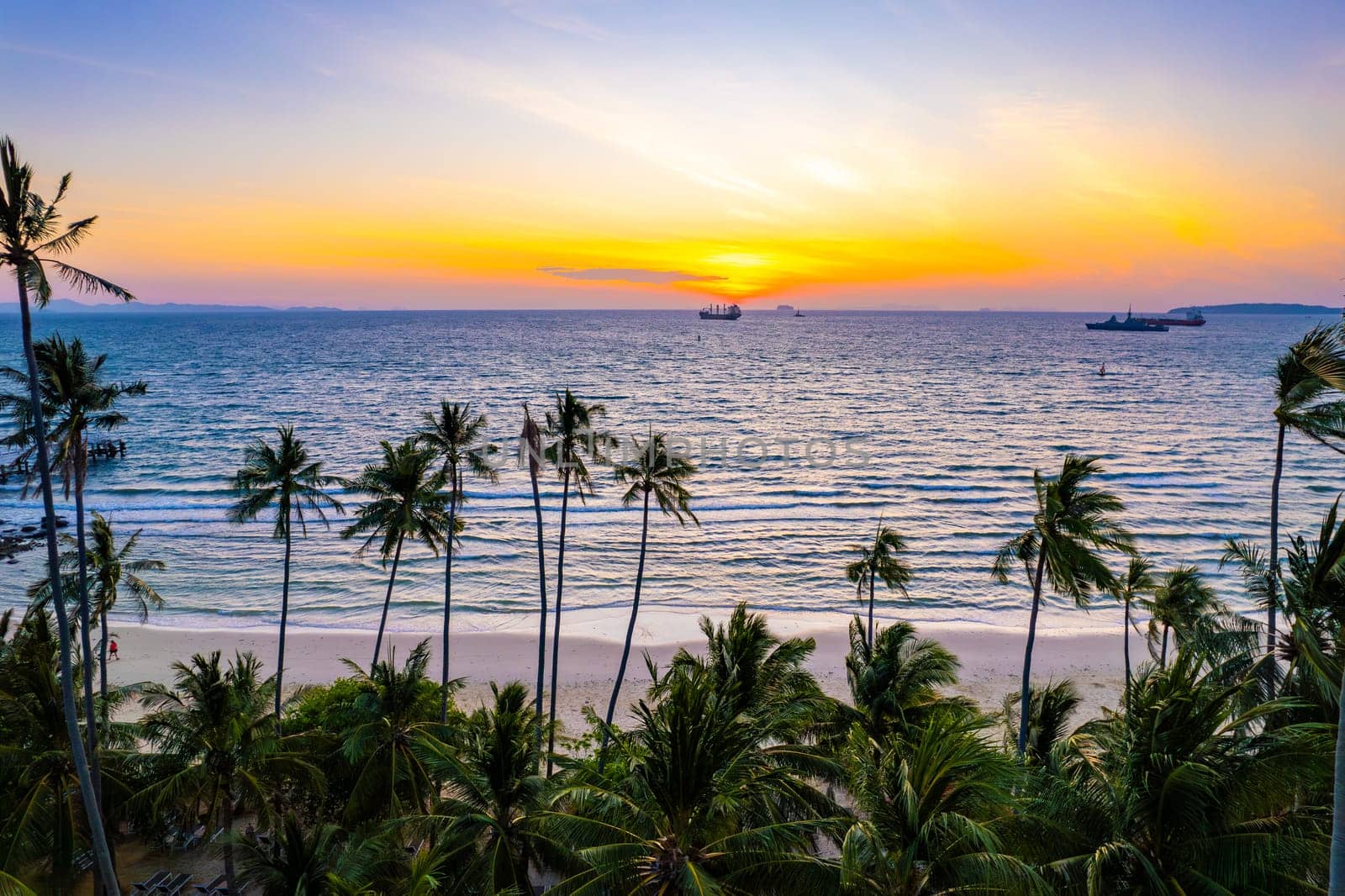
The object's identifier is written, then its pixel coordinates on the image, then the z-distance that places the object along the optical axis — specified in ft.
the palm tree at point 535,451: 72.43
